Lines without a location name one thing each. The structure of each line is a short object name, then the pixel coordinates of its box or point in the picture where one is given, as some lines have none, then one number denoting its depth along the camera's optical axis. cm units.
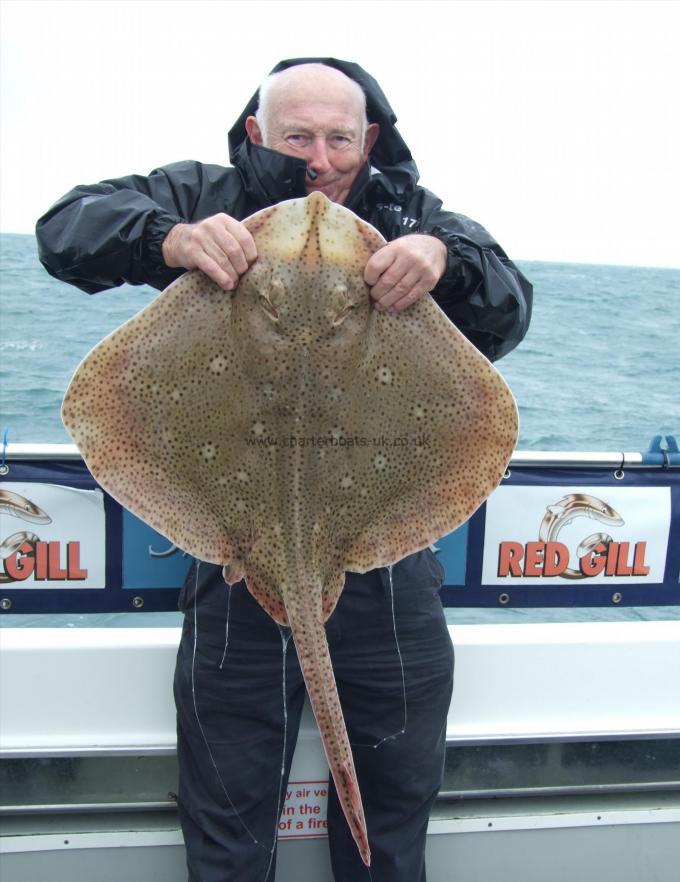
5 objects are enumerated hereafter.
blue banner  340
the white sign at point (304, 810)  275
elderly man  222
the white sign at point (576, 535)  371
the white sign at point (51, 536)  340
